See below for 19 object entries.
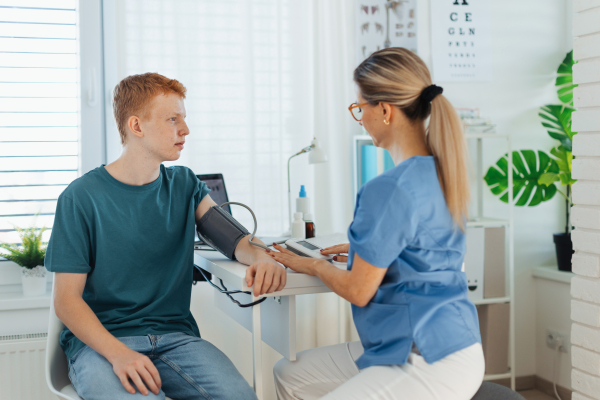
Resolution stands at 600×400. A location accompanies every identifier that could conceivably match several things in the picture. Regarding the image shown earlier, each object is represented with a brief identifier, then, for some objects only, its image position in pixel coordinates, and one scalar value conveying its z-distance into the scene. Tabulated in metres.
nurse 1.11
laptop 2.14
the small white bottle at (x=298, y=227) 1.94
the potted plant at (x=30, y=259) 2.07
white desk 1.34
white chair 1.34
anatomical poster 2.49
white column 1.65
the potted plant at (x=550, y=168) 2.60
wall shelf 2.57
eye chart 2.62
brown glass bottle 1.98
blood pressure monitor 1.48
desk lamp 2.16
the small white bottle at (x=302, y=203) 2.08
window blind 2.19
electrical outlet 2.62
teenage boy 1.27
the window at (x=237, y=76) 2.22
